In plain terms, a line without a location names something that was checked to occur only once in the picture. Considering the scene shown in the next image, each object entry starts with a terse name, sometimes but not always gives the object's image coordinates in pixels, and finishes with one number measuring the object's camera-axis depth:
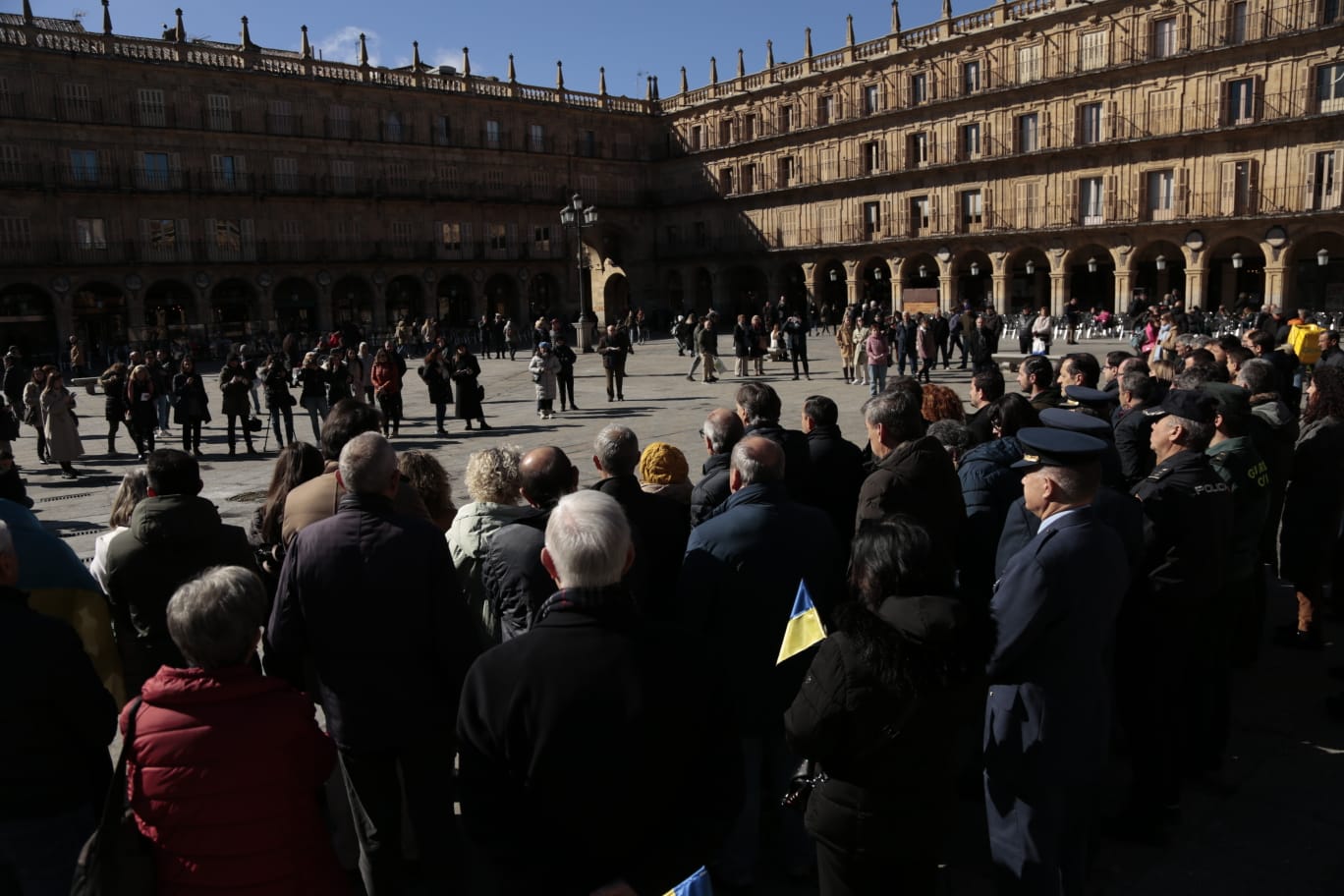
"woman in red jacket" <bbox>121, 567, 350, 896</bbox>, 2.36
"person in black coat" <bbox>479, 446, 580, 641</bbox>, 3.45
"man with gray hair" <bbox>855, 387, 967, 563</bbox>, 4.15
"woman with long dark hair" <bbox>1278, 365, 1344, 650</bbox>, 5.45
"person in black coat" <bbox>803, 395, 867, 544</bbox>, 5.16
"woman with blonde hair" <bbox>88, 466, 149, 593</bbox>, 4.10
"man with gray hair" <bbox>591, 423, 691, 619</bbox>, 3.92
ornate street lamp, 25.36
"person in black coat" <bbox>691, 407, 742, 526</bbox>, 4.38
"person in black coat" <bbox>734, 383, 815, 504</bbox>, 5.09
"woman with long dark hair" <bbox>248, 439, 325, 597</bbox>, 4.32
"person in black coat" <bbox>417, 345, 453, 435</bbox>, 14.06
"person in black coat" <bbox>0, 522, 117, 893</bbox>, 2.62
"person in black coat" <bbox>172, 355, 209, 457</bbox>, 13.07
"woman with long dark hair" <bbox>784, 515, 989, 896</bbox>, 2.47
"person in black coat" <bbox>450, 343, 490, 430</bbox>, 14.24
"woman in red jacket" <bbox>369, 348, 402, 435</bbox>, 13.77
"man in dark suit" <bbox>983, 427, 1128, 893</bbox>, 2.95
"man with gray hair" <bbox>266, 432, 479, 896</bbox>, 3.10
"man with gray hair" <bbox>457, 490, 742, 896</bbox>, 2.09
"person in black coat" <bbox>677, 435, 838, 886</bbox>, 3.50
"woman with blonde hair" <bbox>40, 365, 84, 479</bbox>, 12.14
